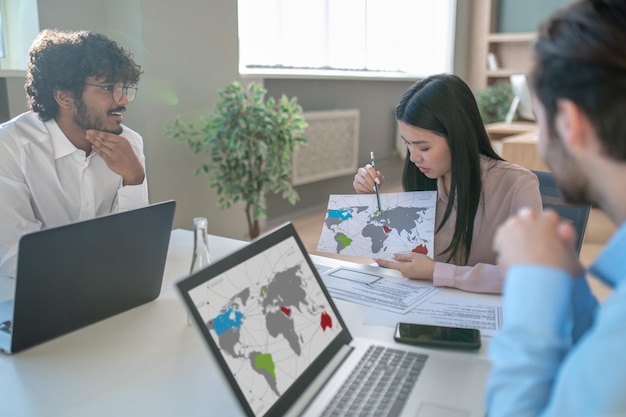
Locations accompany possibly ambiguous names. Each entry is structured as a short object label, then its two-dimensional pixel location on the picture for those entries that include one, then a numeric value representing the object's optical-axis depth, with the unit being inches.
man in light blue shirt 23.1
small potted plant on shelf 232.2
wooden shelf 246.5
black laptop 39.2
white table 34.3
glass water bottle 45.5
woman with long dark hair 60.8
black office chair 62.9
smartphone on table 41.3
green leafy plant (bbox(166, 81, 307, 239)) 119.2
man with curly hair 60.6
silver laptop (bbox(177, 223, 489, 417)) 31.9
